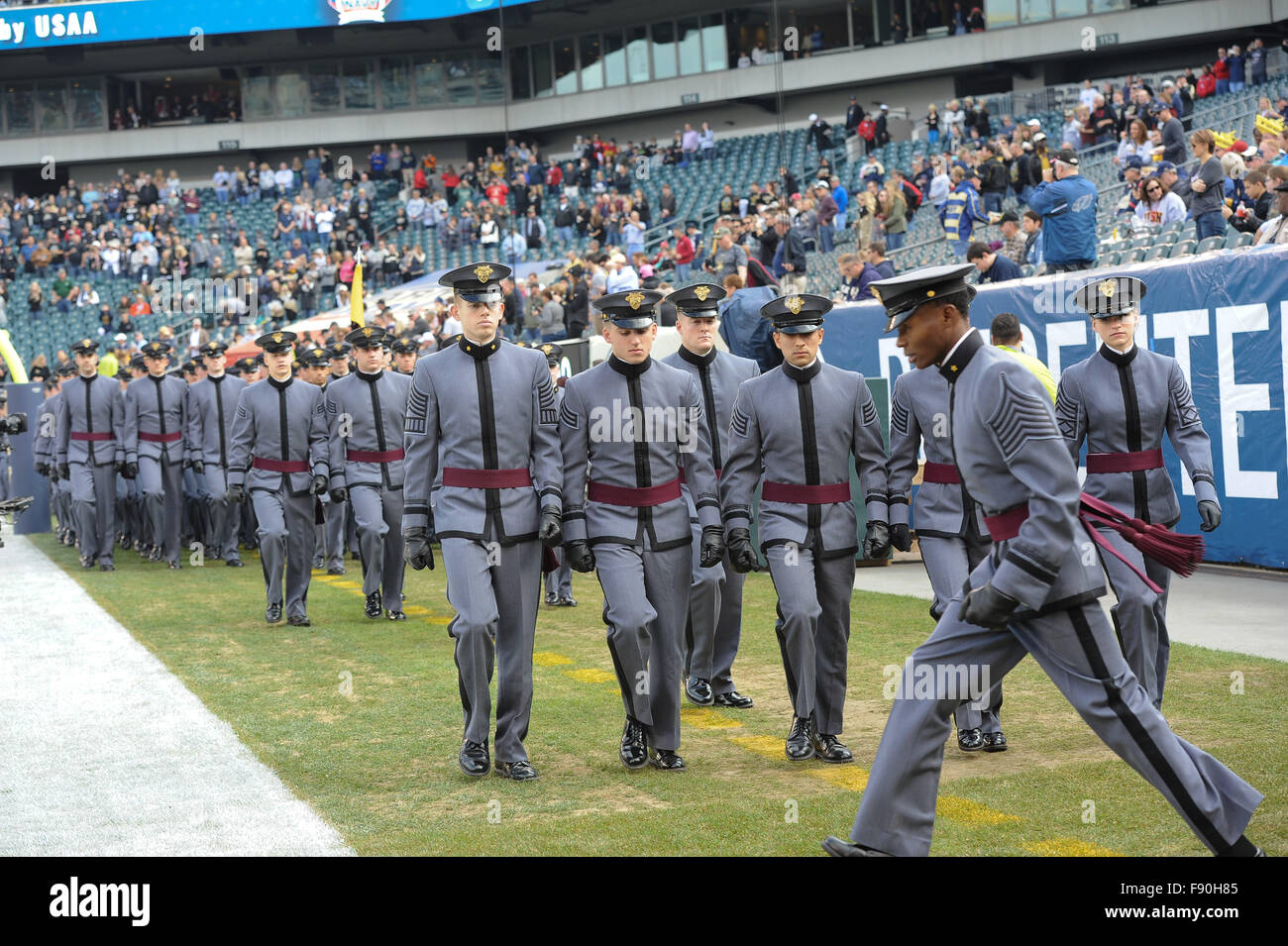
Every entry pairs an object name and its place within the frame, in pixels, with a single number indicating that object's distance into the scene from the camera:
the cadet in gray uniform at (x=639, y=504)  6.69
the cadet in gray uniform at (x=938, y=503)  6.88
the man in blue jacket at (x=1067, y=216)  13.37
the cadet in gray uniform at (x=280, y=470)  11.73
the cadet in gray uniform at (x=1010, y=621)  4.42
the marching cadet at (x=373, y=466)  11.81
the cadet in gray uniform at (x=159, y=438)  16.69
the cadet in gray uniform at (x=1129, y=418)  6.91
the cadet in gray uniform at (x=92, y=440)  16.65
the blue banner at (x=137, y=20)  43.84
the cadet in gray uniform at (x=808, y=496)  6.81
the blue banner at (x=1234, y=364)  10.98
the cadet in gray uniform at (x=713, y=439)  8.06
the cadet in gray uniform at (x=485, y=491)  6.69
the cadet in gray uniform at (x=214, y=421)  16.36
